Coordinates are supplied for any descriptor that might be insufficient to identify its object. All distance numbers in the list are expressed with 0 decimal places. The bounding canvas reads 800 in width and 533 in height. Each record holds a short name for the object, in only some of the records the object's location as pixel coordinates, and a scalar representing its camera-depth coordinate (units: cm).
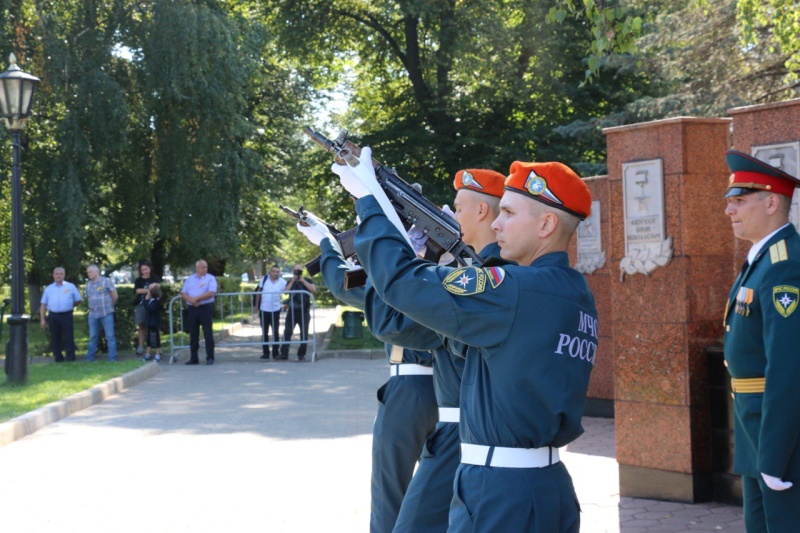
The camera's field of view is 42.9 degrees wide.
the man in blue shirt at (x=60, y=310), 1889
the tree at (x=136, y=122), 2136
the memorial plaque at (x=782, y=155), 664
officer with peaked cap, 399
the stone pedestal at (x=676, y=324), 716
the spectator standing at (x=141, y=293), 1980
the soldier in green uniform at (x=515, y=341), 305
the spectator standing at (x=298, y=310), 2006
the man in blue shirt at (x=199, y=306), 1947
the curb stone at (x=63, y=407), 1073
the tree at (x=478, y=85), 2541
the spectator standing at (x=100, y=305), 1909
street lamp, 1451
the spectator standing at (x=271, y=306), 2047
